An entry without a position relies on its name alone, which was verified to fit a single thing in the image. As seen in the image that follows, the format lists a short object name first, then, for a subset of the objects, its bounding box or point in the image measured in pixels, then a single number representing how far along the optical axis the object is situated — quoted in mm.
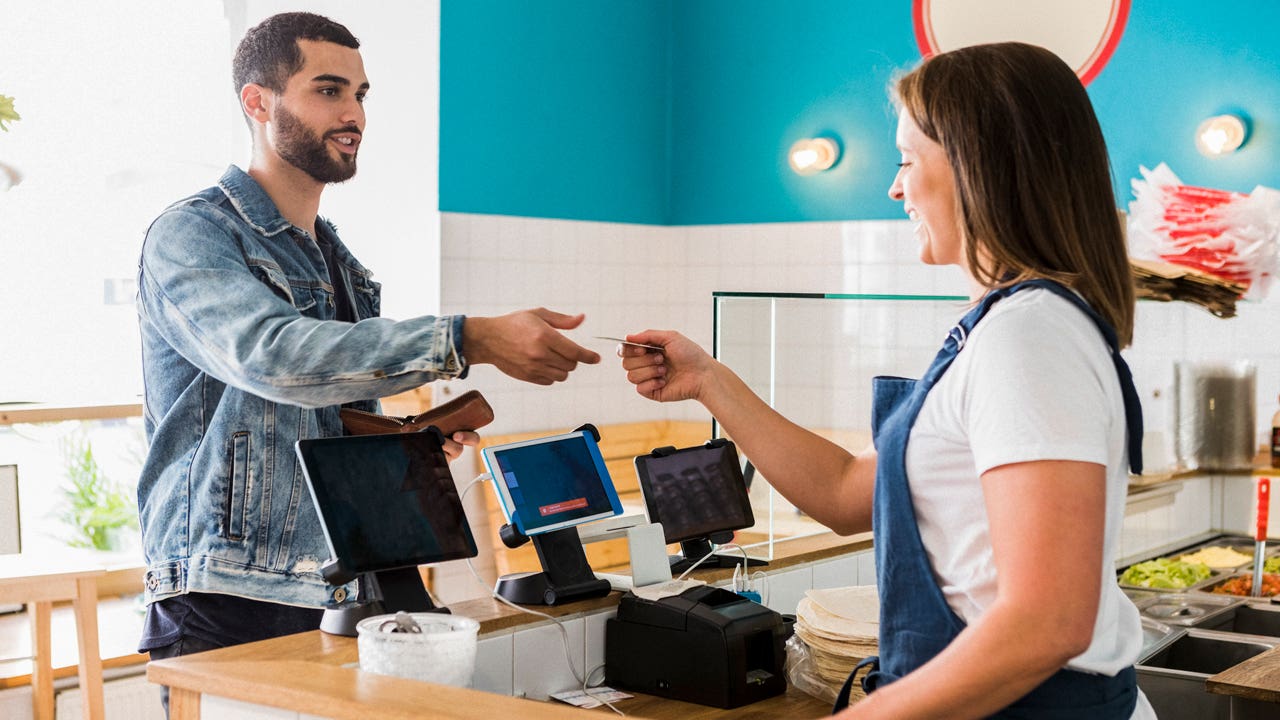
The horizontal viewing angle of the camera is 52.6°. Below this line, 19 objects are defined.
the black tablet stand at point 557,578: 2033
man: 1701
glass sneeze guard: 2520
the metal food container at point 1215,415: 4223
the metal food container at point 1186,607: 3123
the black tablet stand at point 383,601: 1803
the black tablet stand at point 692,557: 2344
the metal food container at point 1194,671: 2482
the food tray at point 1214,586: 3350
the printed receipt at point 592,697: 1944
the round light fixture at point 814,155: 5574
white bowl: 1626
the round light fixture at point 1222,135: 4562
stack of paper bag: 3994
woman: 1130
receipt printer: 1896
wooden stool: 3348
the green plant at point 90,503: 4387
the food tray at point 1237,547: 3805
